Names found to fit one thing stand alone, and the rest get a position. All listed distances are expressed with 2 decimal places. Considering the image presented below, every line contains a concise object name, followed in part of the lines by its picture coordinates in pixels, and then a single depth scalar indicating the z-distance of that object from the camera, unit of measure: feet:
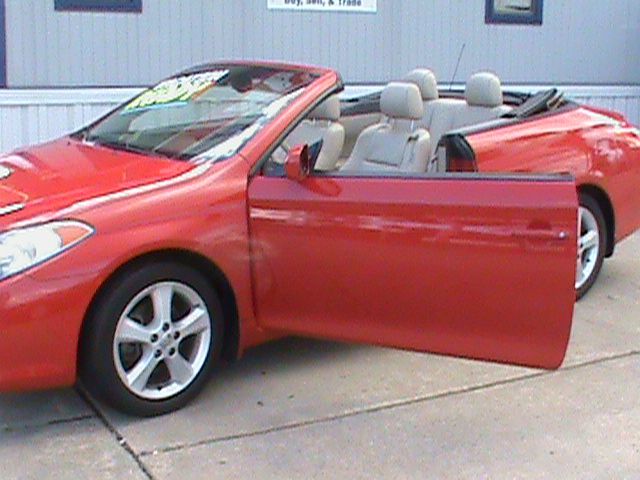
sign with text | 32.07
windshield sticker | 17.70
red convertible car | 13.25
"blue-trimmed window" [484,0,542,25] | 36.16
